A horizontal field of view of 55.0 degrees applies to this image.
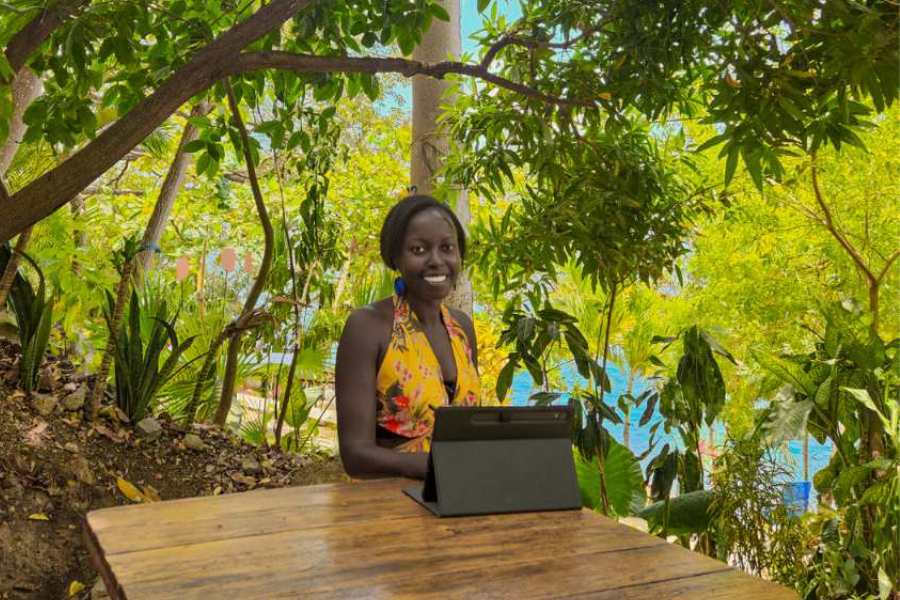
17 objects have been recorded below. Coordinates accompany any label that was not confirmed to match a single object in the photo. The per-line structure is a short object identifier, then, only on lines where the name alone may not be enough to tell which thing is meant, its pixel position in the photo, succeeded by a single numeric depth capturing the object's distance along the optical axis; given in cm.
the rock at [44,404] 327
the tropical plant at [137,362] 346
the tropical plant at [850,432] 279
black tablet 154
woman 203
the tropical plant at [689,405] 290
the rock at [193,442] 358
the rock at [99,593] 264
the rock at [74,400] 339
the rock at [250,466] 364
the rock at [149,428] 347
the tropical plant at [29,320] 331
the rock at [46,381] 349
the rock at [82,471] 300
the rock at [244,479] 353
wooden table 114
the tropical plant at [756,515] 298
